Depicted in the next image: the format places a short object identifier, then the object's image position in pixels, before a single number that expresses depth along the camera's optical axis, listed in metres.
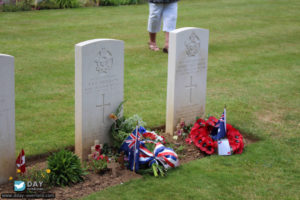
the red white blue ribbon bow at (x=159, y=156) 4.72
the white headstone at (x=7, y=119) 4.17
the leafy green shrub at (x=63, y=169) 4.35
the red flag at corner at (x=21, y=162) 4.28
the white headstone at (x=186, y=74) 5.64
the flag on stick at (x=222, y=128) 5.30
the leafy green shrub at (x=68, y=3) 14.65
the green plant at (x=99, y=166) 4.66
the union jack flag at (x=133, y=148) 4.64
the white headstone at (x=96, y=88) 4.77
